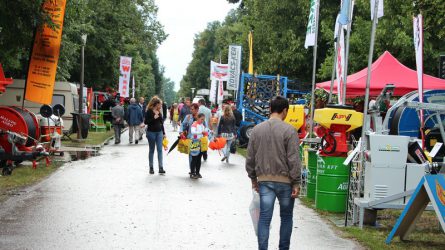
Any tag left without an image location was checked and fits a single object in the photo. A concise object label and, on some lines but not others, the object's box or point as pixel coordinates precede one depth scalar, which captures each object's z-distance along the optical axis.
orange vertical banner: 15.45
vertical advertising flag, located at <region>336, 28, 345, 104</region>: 13.67
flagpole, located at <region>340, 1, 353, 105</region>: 11.95
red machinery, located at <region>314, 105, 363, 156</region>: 10.54
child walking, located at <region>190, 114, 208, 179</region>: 14.91
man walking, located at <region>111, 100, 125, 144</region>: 26.84
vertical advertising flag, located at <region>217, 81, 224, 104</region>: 39.59
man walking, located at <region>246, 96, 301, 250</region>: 6.66
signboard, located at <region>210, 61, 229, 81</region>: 38.06
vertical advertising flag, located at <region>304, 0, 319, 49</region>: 15.32
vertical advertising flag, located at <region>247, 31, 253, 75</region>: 31.73
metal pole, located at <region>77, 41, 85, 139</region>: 27.55
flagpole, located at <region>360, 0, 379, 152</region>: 9.80
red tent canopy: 19.42
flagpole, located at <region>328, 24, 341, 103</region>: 13.51
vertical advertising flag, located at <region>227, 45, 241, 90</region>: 31.73
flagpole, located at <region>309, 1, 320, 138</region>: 14.03
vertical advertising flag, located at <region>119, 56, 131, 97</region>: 43.75
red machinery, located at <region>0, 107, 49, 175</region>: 14.51
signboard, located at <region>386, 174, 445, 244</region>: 7.91
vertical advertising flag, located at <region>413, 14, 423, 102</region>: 10.97
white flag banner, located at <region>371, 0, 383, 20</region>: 12.43
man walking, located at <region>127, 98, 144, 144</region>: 26.88
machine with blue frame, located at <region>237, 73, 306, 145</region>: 25.95
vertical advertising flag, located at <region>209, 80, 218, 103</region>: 41.34
